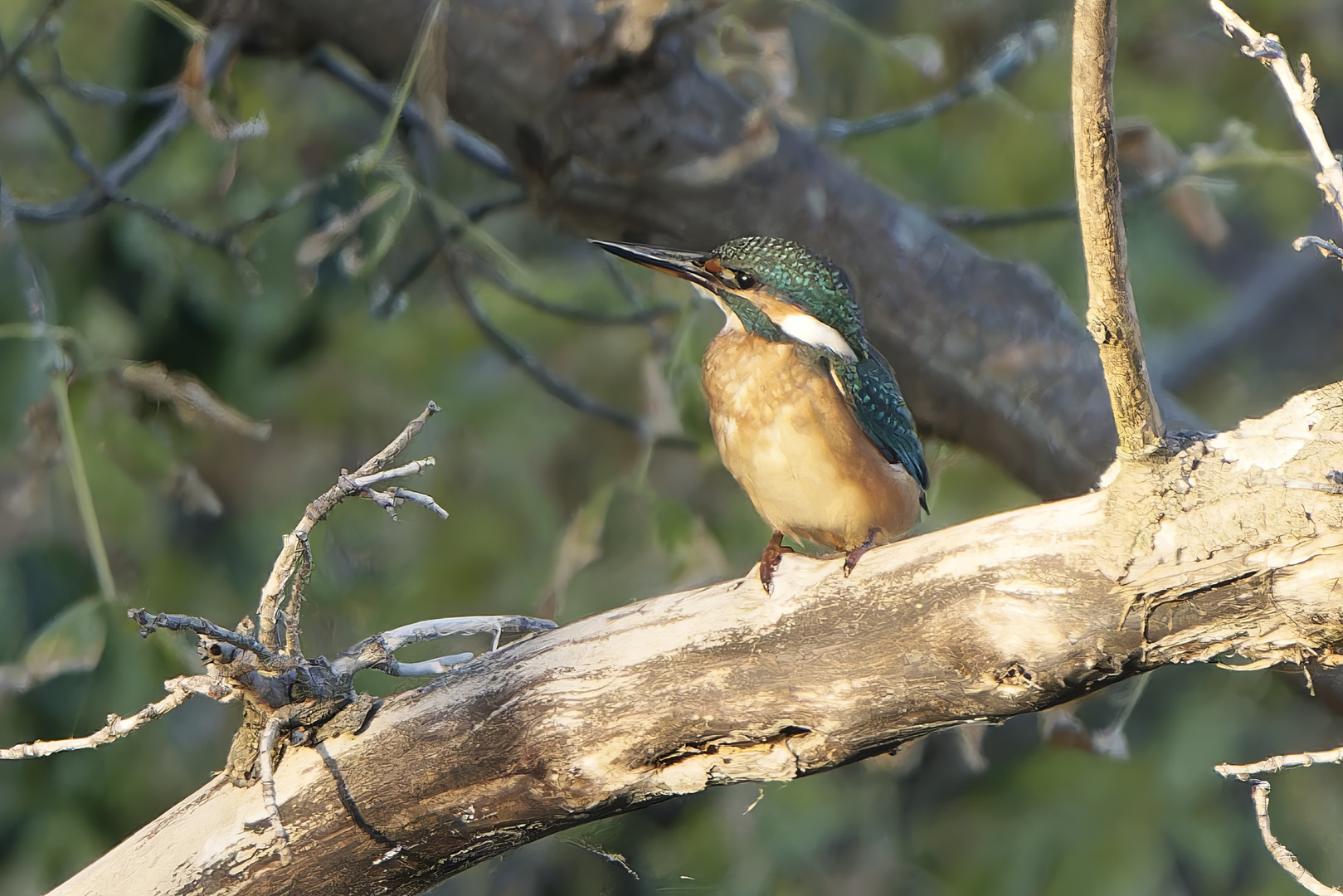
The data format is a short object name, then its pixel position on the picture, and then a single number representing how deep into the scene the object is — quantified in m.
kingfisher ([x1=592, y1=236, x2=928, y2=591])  6.56
